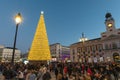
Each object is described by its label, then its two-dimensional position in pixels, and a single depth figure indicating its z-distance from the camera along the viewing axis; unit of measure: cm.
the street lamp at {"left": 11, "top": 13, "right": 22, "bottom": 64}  590
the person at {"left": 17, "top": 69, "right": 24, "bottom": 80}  549
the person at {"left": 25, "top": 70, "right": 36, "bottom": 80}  488
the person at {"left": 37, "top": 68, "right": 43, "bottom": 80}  603
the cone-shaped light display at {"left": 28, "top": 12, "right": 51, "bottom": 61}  1572
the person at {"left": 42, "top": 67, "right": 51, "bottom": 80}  506
